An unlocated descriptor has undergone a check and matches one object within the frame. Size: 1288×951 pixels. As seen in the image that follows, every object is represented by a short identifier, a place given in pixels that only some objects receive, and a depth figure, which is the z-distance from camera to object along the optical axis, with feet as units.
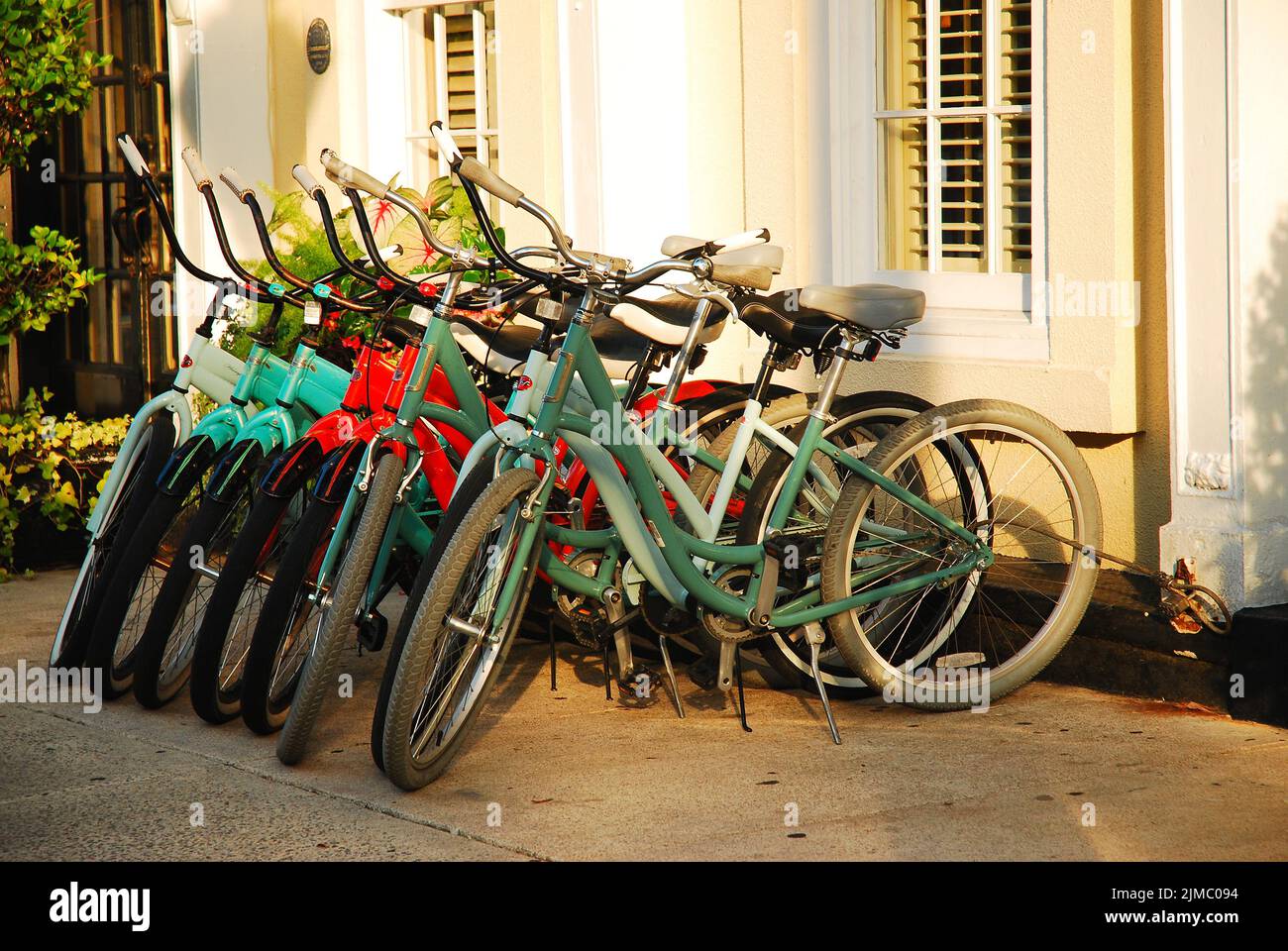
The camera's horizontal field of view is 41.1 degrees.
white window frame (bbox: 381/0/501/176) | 24.07
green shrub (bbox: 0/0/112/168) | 22.58
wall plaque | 25.05
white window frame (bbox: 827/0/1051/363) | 17.53
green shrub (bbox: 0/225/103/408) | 23.39
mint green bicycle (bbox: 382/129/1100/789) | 13.43
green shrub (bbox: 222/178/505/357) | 20.53
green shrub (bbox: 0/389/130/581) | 23.73
